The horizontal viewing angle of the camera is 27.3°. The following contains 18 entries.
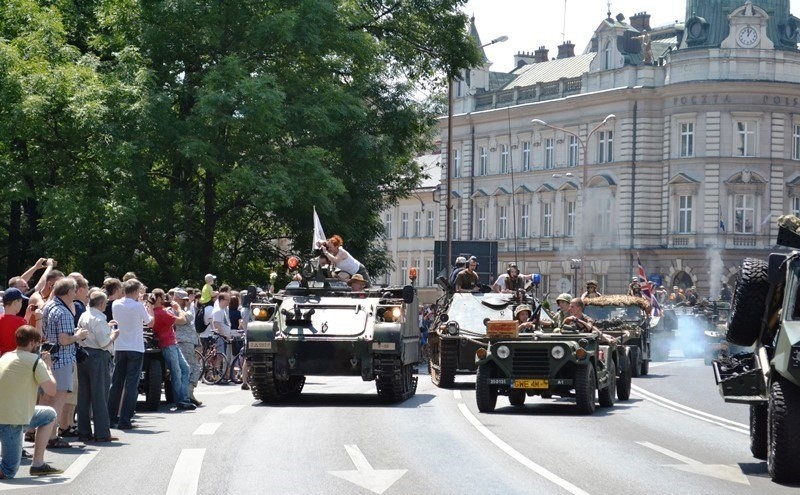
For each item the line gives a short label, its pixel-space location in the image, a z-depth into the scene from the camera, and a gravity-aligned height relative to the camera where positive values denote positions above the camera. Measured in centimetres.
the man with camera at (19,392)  1478 -128
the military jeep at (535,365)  2294 -153
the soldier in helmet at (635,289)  4194 -83
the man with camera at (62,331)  1727 -84
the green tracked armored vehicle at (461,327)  2964 -132
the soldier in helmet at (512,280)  3291 -50
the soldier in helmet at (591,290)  3576 -75
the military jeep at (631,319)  3452 -139
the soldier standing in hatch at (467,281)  3212 -51
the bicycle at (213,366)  3128 -217
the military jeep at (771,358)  1440 -93
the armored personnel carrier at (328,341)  2488 -133
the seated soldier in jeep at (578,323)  2480 -102
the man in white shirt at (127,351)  2003 -121
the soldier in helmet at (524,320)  2519 -102
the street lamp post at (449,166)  5016 +283
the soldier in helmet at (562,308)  2620 -85
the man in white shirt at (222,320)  3056 -125
